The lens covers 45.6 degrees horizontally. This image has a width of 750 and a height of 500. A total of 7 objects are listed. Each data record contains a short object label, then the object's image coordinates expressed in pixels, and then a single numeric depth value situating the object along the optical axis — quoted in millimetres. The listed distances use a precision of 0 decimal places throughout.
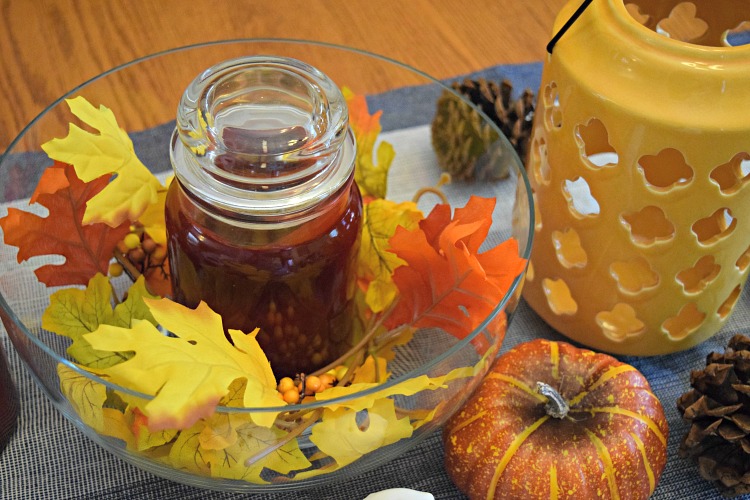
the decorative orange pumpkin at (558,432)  494
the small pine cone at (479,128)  613
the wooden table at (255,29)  819
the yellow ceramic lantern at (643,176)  478
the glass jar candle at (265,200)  434
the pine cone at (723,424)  517
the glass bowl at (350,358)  420
